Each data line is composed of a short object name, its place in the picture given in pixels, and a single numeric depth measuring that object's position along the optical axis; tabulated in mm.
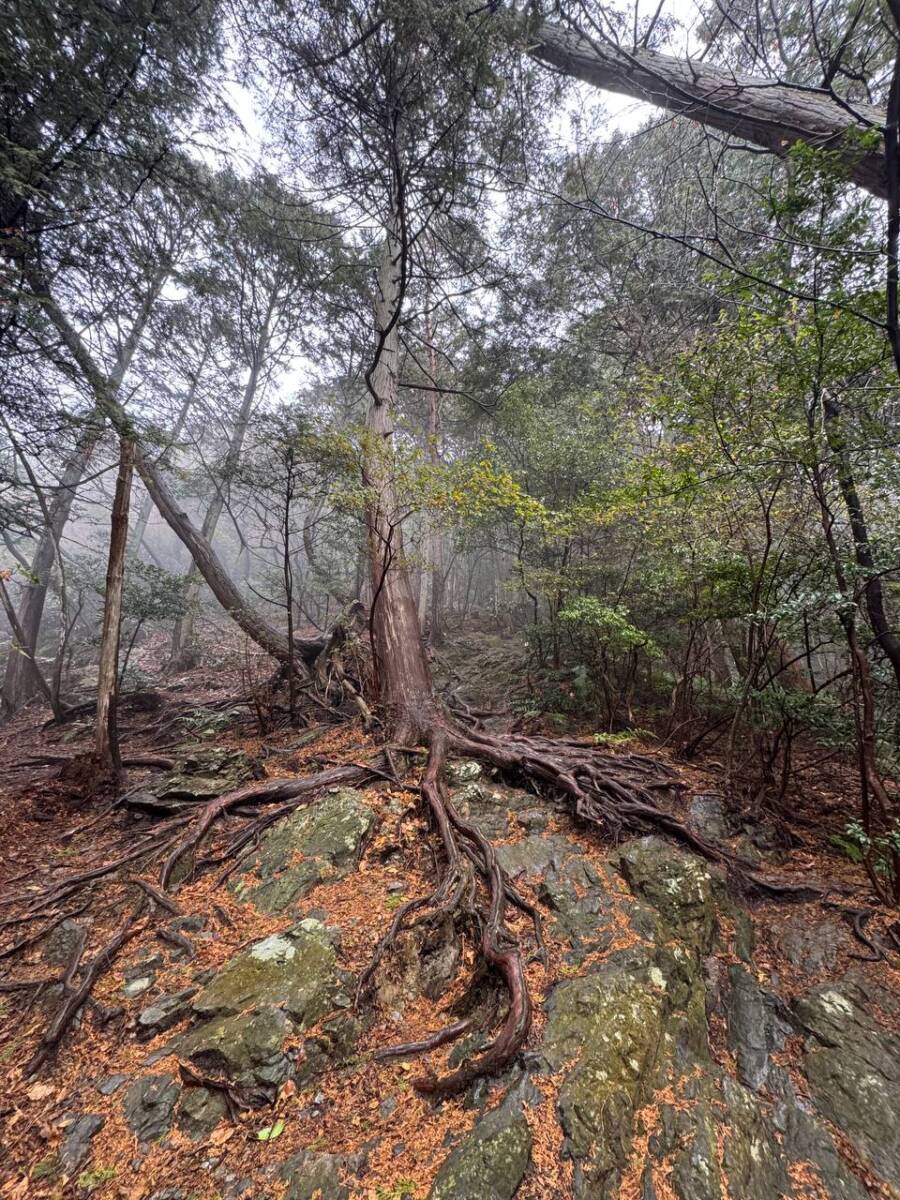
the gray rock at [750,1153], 2158
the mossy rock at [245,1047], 2277
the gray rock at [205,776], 4680
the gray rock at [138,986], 2713
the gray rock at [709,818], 4633
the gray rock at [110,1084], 2211
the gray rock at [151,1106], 2078
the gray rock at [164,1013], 2535
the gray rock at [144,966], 2846
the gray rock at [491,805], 4480
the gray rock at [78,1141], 1933
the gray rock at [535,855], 3932
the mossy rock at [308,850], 3531
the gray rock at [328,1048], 2381
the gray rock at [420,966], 2891
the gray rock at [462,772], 5066
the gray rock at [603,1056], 2137
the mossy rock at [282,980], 2572
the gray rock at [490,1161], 1944
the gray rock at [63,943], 2979
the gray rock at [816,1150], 2188
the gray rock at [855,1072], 2361
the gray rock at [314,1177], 1904
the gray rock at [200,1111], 2102
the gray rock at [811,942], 3377
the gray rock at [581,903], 3320
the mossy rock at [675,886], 3455
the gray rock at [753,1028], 2754
